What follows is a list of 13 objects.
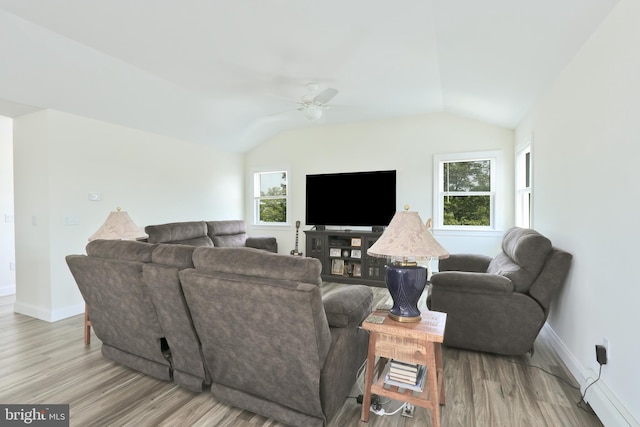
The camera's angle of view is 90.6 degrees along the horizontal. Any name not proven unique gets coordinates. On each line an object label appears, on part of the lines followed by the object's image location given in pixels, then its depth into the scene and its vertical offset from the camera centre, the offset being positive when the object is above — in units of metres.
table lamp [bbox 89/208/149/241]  2.85 -0.18
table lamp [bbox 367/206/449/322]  1.76 -0.25
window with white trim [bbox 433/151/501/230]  4.83 +0.30
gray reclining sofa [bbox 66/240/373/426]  1.58 -0.65
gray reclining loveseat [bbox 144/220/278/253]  4.53 -0.40
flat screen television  5.28 +0.20
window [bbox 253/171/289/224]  6.46 +0.26
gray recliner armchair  2.47 -0.72
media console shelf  5.14 -0.79
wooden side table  1.67 -0.79
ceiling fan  3.55 +1.25
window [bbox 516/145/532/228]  4.14 +0.30
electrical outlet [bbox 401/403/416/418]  1.92 -1.24
